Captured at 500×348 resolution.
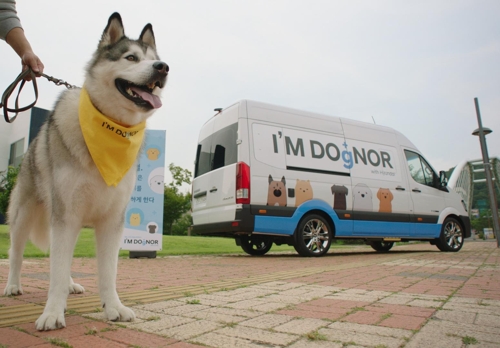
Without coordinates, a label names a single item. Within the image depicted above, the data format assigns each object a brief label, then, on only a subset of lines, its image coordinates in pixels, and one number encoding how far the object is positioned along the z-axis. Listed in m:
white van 7.88
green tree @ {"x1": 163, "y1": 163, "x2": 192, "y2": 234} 41.22
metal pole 16.55
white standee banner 8.19
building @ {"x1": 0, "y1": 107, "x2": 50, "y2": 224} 34.38
